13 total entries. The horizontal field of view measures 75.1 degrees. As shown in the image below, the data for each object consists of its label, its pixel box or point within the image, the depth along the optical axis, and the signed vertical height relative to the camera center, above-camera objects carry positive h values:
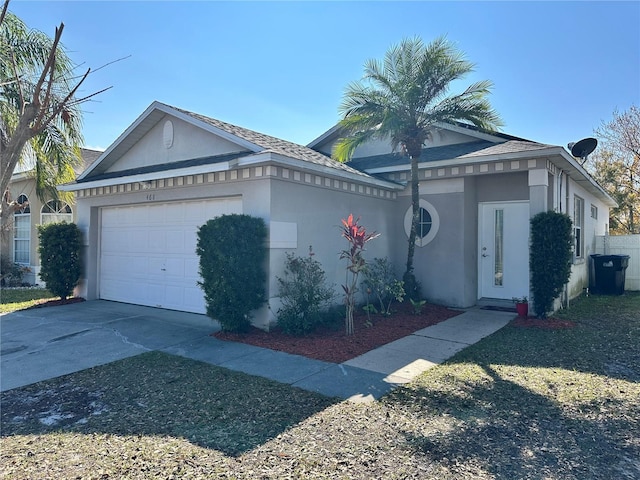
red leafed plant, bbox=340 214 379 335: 7.57 -0.31
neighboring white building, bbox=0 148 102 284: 15.55 +0.75
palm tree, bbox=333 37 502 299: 9.30 +3.27
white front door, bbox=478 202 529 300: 10.20 -0.23
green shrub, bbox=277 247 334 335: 7.58 -1.06
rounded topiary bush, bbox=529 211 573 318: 8.54 -0.34
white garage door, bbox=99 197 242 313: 9.28 -0.32
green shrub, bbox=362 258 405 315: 9.17 -0.97
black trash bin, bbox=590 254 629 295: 13.29 -1.04
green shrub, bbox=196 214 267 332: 7.16 -0.47
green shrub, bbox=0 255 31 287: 15.17 -1.23
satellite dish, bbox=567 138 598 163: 12.29 +2.80
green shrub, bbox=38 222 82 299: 11.09 -0.51
